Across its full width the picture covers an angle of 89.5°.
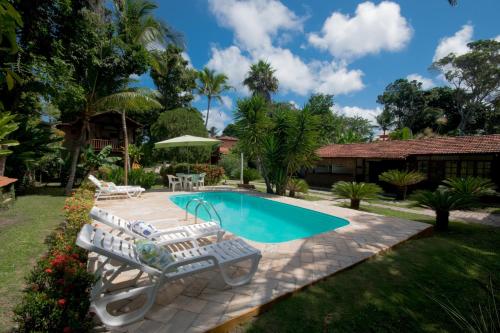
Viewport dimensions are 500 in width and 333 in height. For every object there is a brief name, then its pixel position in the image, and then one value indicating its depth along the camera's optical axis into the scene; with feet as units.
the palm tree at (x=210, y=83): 102.32
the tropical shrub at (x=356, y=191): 34.54
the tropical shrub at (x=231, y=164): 86.43
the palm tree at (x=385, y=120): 149.07
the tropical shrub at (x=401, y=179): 45.78
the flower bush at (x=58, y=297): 7.41
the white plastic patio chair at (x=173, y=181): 48.04
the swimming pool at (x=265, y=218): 26.32
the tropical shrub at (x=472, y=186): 28.58
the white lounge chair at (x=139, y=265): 9.45
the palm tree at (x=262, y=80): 115.34
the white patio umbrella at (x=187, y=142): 46.21
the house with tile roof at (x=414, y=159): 46.88
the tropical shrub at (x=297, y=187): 47.42
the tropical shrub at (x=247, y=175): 65.98
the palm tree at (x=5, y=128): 17.57
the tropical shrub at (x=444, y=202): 23.45
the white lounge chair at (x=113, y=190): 36.35
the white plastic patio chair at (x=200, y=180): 50.43
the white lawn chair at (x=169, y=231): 15.61
